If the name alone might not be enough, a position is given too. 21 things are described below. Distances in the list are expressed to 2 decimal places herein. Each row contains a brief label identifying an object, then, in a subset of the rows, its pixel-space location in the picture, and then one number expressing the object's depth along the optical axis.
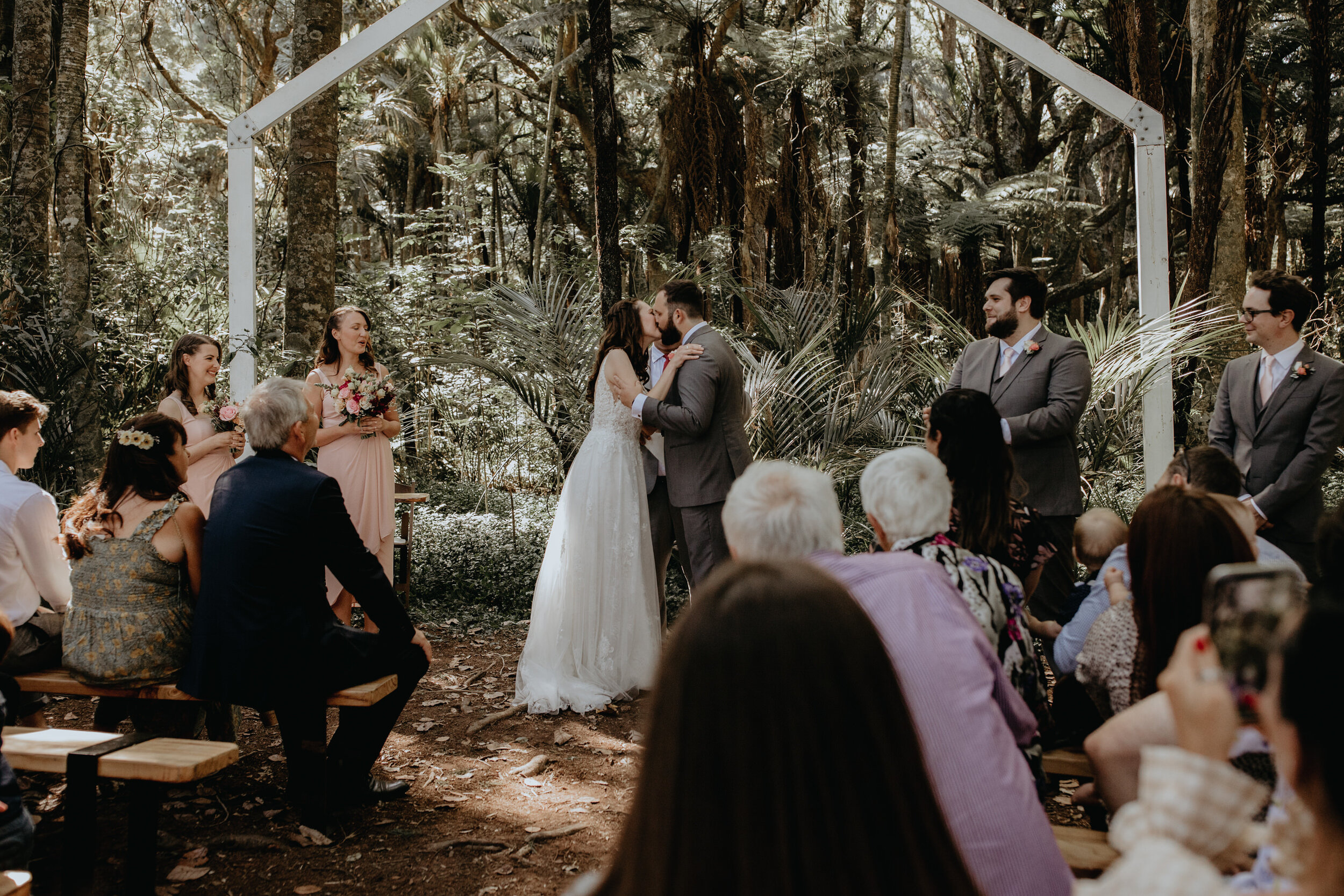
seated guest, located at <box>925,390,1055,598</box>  3.39
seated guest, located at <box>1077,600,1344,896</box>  1.07
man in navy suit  3.80
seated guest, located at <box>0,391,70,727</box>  4.00
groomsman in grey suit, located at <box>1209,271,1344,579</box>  4.70
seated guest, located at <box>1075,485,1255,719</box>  2.33
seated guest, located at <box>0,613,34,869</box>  2.49
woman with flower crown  3.84
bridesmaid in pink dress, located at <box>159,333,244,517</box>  6.00
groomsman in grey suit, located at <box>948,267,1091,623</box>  5.00
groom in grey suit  5.59
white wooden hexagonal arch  5.98
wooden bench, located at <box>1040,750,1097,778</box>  3.09
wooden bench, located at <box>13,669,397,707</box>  3.87
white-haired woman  2.66
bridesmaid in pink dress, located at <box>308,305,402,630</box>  6.07
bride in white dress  5.76
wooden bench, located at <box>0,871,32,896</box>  2.29
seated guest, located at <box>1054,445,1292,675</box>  3.26
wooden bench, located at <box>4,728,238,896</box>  3.17
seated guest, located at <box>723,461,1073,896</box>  1.81
